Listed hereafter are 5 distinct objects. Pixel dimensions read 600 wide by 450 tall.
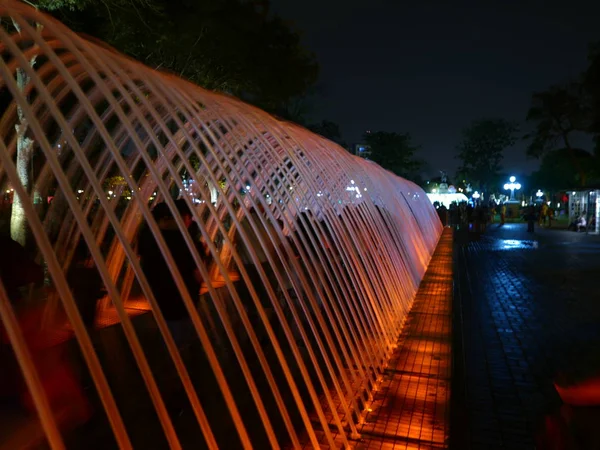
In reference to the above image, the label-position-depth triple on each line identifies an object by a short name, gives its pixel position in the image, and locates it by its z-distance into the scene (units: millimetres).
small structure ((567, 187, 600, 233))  27547
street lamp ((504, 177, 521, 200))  57128
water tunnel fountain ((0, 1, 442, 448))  2188
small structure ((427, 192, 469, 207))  52538
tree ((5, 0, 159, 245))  8055
